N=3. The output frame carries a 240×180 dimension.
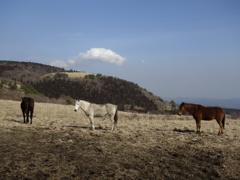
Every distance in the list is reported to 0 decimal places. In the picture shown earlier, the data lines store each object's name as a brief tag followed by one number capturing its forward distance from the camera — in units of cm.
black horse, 1376
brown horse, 1172
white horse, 1222
